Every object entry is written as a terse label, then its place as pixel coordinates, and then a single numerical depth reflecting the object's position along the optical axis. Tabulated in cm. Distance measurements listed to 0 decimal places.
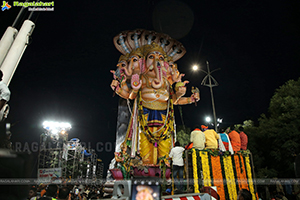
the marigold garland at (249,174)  711
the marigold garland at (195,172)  598
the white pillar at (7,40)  586
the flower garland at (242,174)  705
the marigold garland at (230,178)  649
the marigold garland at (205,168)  628
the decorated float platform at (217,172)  628
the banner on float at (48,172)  2023
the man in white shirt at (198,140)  694
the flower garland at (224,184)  636
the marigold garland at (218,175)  631
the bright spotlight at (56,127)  2443
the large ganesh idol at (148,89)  908
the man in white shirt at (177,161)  698
